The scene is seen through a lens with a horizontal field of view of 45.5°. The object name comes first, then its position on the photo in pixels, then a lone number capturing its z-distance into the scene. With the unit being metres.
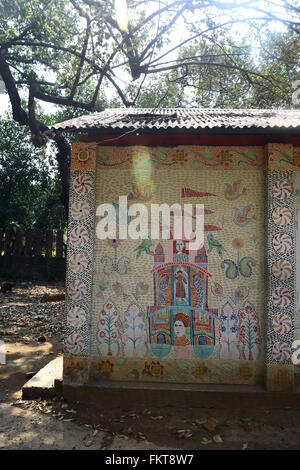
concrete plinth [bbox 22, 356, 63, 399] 4.21
